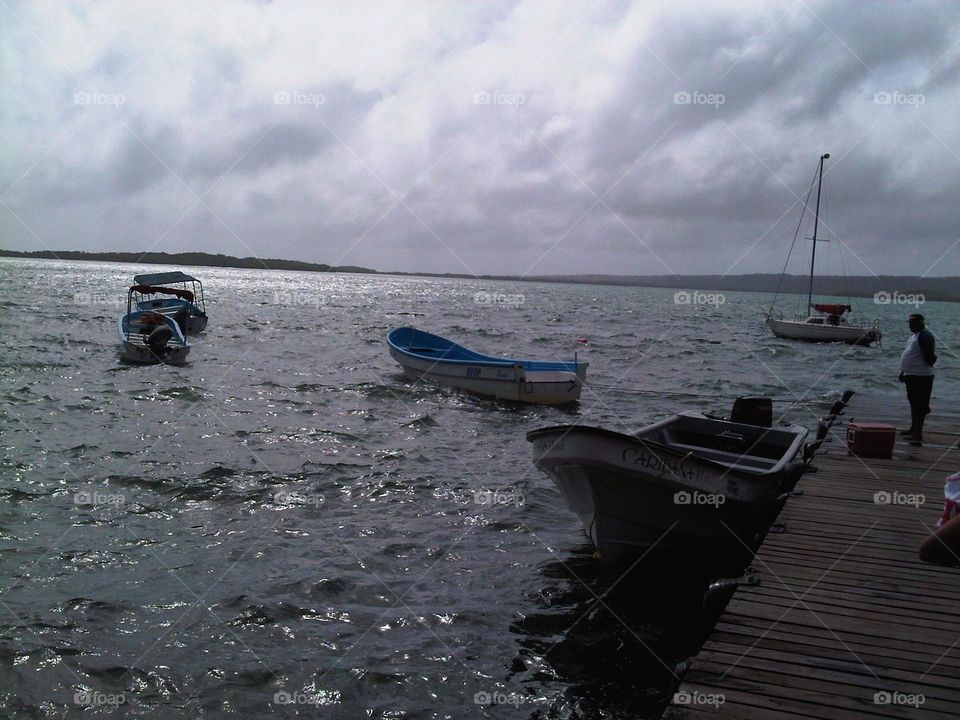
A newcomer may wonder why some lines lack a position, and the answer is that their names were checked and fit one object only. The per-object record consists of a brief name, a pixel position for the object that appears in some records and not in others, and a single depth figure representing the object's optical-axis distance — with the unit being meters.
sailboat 55.47
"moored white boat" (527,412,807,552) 8.84
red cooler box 13.06
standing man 13.05
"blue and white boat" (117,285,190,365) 26.97
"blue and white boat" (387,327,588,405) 22.66
